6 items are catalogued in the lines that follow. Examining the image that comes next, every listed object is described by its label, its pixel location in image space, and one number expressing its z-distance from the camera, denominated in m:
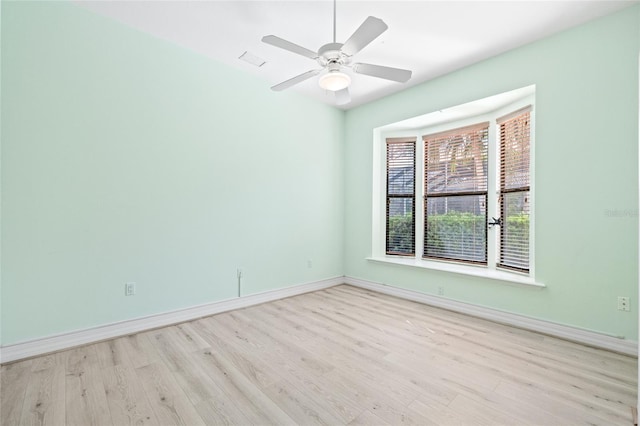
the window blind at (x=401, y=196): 4.54
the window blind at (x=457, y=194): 3.88
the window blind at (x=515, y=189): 3.34
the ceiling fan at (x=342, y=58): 1.87
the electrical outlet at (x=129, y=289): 2.80
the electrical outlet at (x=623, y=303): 2.41
